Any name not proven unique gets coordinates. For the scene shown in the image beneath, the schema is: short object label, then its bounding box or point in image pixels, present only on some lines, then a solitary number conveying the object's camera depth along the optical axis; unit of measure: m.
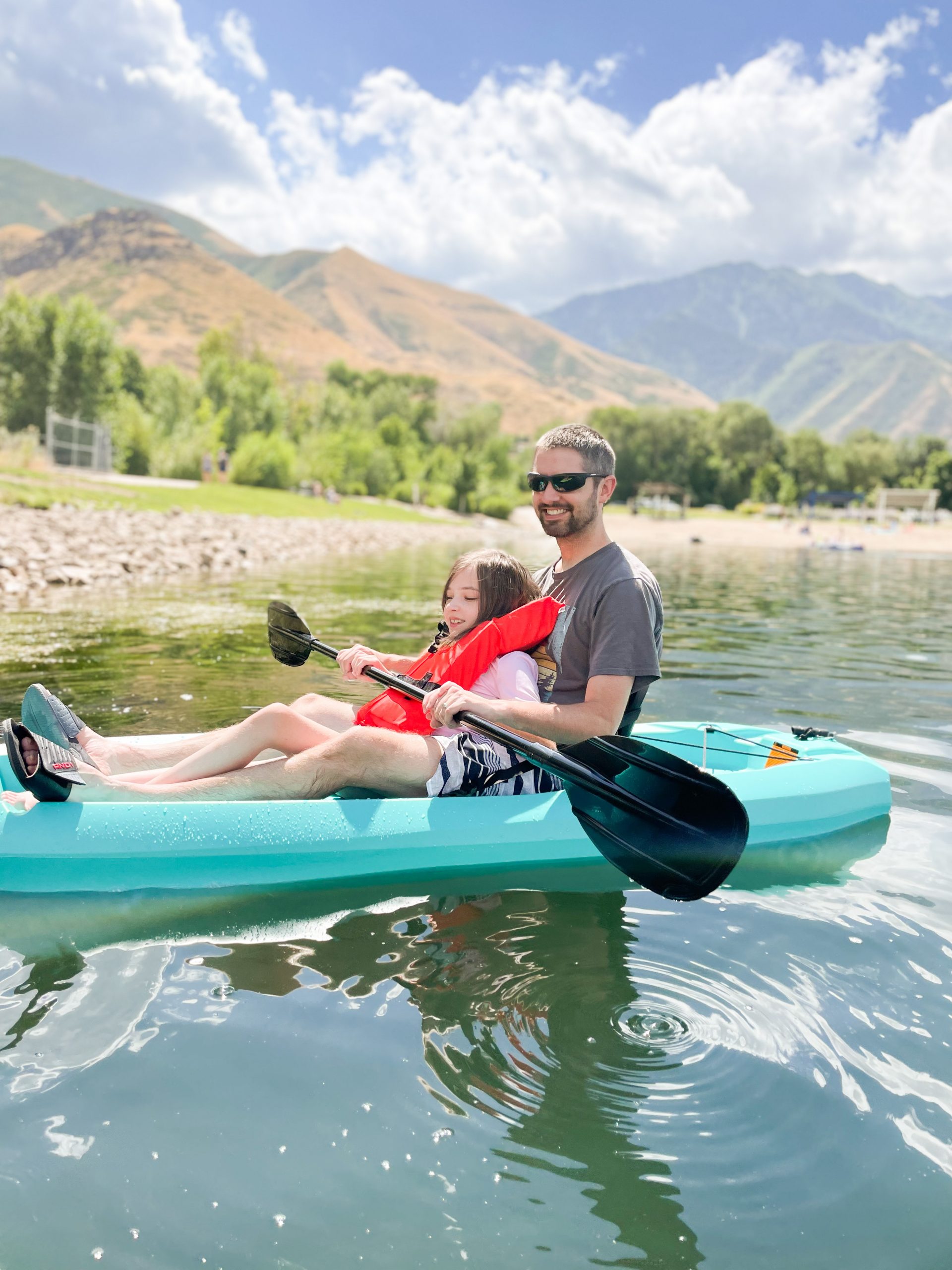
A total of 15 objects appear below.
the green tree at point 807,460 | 70.62
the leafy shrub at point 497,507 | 53.19
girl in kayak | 3.69
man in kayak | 3.43
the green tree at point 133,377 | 71.44
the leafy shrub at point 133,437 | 38.19
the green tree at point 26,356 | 41.34
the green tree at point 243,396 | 51.72
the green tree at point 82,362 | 39.88
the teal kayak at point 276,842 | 3.49
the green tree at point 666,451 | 73.06
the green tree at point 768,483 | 70.56
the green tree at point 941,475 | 65.94
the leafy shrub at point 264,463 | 40.44
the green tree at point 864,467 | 71.06
